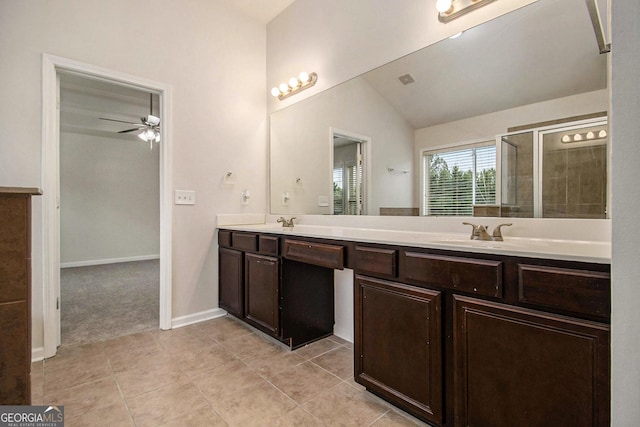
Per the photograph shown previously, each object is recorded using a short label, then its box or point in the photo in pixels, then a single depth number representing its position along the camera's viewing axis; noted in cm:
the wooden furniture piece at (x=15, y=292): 91
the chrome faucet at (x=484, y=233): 149
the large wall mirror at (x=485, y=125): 139
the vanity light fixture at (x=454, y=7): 167
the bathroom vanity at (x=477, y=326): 96
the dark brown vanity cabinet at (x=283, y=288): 214
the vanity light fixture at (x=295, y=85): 270
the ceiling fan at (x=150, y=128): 377
